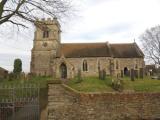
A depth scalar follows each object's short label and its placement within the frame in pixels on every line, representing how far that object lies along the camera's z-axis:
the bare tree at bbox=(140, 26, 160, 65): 24.56
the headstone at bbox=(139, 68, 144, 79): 13.89
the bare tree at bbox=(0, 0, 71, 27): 7.14
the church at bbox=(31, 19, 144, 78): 23.31
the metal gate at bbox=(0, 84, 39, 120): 5.24
